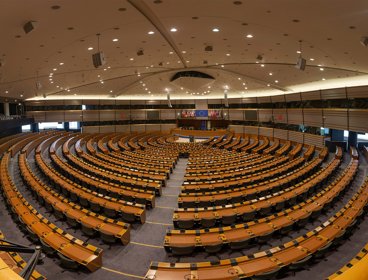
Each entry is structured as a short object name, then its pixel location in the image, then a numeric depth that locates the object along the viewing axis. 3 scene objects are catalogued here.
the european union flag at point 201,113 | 39.94
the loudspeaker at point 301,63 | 9.23
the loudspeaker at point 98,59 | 8.63
